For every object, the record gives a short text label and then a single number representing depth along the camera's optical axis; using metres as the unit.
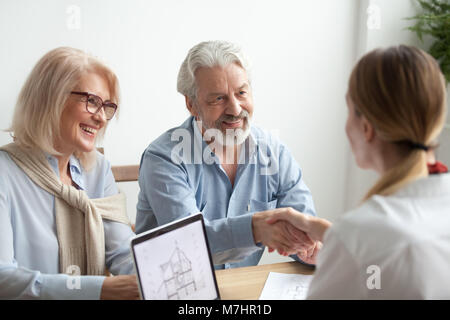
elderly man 1.61
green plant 2.61
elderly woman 1.39
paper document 1.31
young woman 0.84
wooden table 1.33
